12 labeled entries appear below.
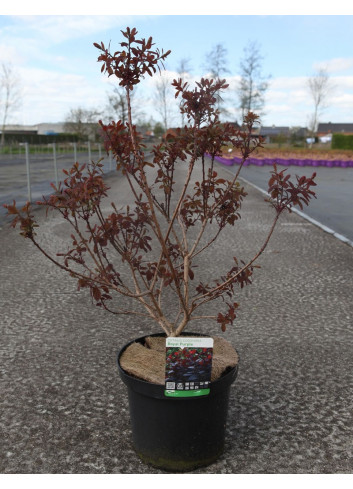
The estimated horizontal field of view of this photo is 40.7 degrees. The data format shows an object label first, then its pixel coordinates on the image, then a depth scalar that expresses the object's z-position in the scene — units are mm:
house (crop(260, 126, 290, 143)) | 110750
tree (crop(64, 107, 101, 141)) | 68750
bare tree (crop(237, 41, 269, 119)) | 51781
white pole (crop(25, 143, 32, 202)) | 10594
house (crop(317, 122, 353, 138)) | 113869
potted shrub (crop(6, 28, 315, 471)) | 2199
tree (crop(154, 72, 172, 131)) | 59516
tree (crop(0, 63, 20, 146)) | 50962
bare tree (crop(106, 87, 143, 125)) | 38562
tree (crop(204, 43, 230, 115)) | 50594
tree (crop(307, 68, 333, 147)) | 66938
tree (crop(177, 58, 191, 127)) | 52009
